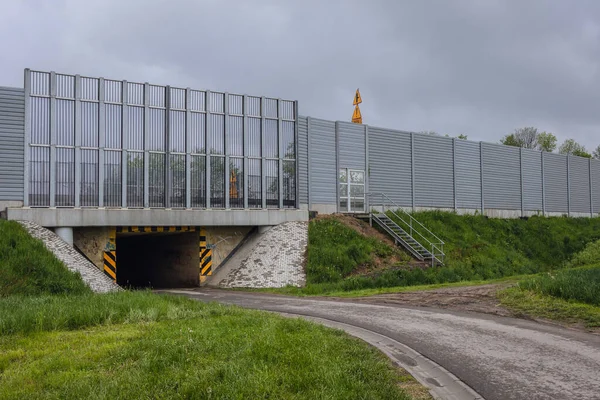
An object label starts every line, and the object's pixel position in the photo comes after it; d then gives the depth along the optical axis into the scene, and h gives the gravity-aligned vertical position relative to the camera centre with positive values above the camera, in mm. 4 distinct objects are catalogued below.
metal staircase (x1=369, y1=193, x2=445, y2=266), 25578 +25
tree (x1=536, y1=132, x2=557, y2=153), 69875 +11166
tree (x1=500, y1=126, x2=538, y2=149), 71188 +11891
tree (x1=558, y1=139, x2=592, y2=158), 70312 +10561
